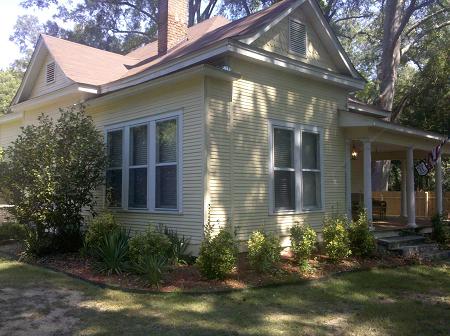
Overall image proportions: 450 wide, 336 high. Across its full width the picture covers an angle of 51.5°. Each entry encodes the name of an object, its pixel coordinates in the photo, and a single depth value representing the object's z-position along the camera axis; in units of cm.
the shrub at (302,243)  916
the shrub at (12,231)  1134
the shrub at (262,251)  848
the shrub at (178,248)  926
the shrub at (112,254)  874
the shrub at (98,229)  993
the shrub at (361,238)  1048
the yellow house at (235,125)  978
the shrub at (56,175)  1034
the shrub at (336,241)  975
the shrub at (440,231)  1308
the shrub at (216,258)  799
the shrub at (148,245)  855
